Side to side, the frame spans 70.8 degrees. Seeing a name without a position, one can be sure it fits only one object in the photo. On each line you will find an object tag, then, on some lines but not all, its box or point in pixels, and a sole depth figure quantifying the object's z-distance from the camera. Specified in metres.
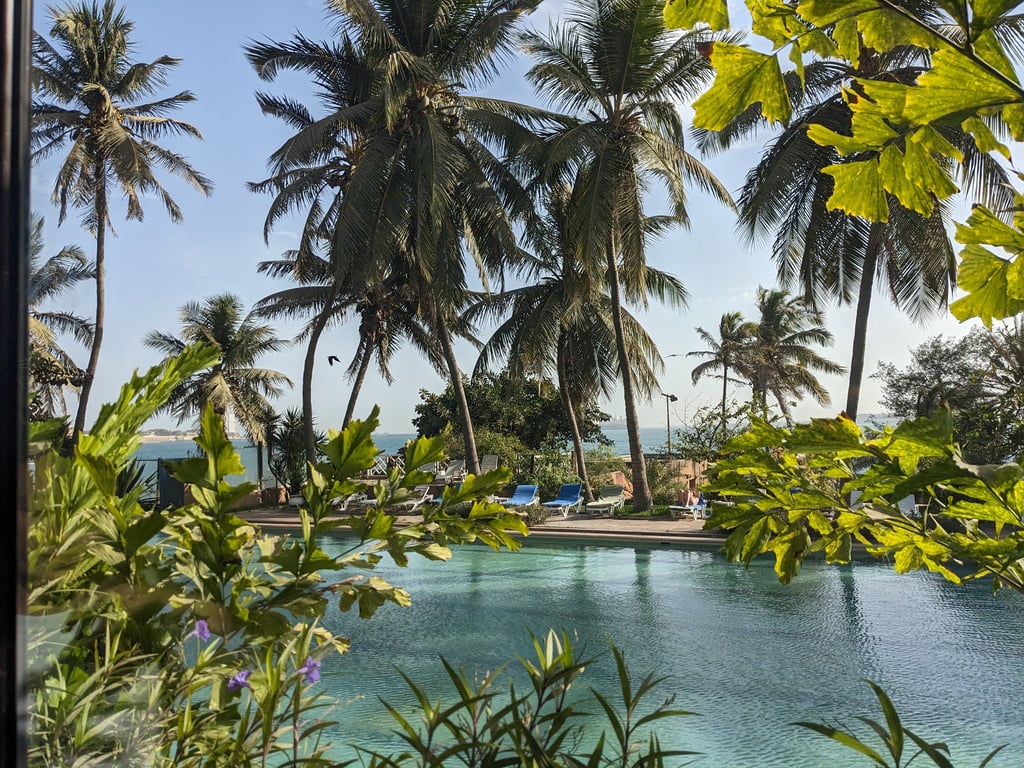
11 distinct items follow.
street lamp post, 19.06
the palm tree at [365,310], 18.33
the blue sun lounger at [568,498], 14.59
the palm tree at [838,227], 11.27
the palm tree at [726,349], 31.84
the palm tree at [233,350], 20.61
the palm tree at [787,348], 29.28
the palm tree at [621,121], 12.50
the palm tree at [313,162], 13.70
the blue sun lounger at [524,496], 14.31
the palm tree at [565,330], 16.72
